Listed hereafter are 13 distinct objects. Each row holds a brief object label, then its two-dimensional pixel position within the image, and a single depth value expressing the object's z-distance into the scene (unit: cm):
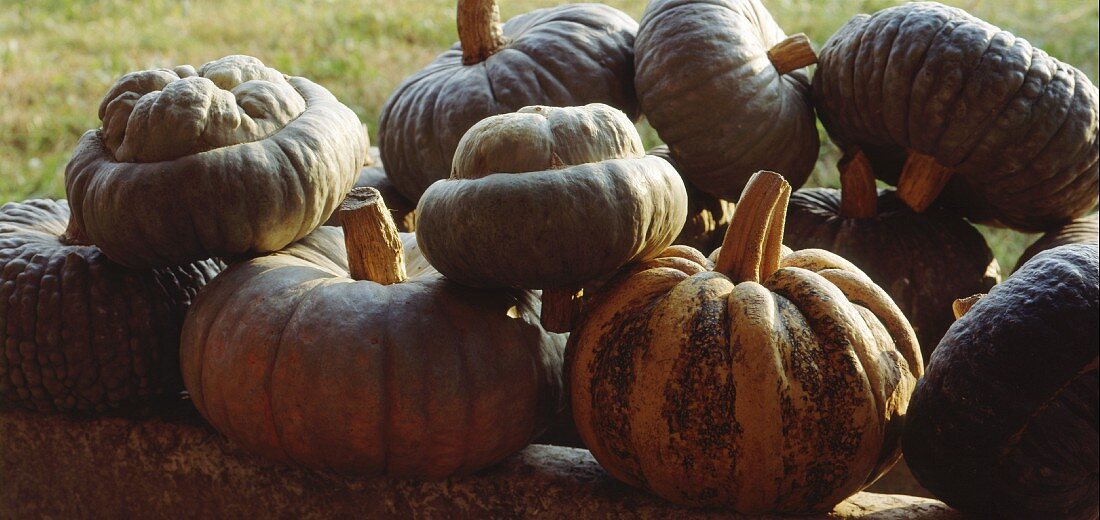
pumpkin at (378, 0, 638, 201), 256
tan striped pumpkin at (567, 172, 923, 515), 168
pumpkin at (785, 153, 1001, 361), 254
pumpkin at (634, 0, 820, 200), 238
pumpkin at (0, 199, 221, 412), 207
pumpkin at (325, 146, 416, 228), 297
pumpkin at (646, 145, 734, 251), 271
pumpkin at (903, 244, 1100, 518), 152
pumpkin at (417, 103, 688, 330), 171
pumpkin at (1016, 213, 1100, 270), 252
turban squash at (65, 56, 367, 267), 190
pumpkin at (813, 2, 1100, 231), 226
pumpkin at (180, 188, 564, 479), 181
